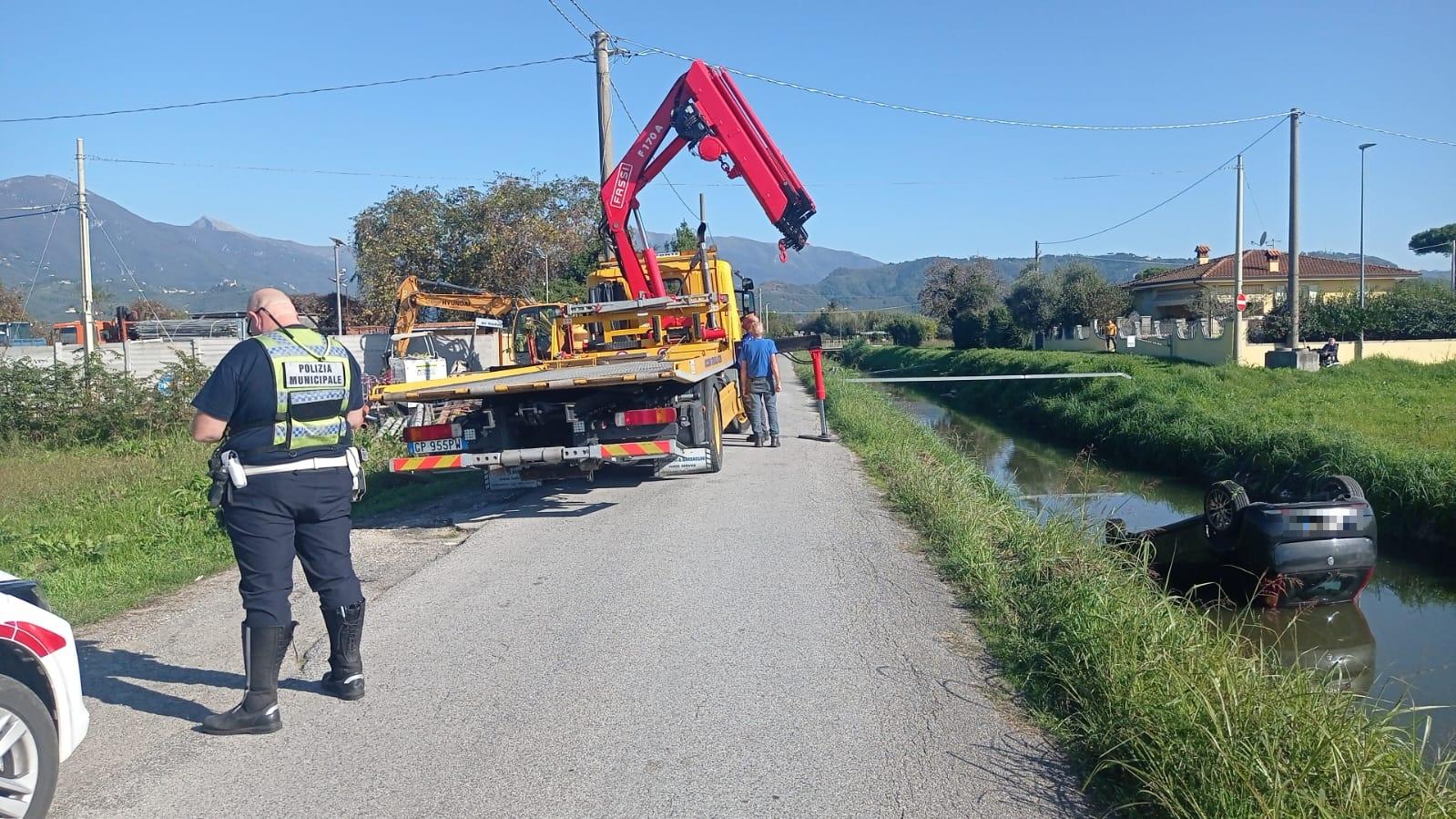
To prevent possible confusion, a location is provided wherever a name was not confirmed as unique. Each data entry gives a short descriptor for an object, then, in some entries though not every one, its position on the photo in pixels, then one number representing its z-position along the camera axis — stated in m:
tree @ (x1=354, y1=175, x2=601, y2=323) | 26.67
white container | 16.28
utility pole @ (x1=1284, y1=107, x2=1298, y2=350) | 24.23
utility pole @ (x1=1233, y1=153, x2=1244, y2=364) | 28.14
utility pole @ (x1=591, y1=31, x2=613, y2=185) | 17.78
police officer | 4.29
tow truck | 8.94
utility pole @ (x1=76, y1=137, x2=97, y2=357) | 21.09
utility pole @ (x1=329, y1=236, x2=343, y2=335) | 24.95
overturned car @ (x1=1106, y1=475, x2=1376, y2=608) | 7.83
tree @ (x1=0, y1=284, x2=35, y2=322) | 42.88
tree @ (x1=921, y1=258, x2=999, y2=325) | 54.44
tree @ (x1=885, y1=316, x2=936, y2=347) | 58.22
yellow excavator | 16.09
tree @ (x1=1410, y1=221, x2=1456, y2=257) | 70.53
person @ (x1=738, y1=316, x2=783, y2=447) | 13.44
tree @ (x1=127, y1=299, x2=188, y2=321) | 37.99
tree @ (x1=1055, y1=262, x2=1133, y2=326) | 42.75
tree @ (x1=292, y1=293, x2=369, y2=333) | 28.16
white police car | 3.30
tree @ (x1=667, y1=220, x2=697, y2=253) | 31.31
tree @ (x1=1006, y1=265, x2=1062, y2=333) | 44.62
